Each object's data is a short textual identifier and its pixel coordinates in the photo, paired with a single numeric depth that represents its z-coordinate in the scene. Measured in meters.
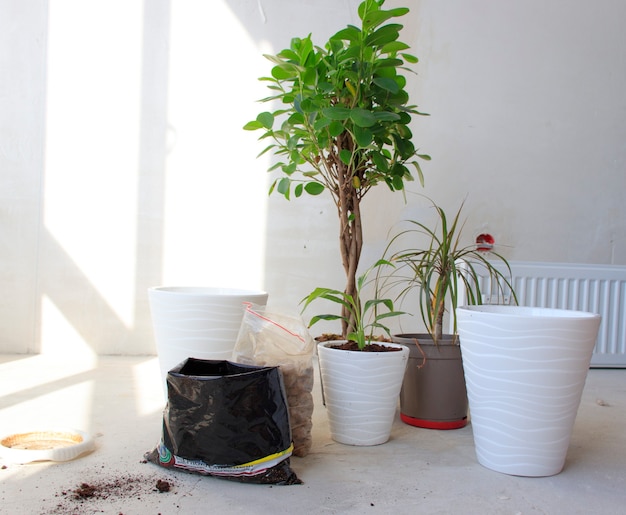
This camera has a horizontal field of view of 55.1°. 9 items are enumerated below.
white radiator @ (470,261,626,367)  2.67
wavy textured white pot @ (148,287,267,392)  1.52
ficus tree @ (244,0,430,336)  1.58
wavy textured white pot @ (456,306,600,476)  1.21
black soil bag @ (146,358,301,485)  1.15
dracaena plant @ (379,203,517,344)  1.62
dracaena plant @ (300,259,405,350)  1.52
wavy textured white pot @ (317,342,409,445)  1.44
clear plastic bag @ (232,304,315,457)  1.33
